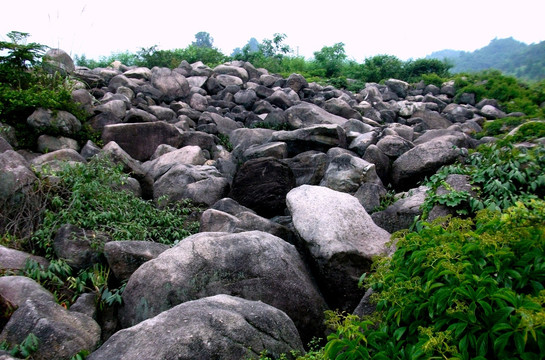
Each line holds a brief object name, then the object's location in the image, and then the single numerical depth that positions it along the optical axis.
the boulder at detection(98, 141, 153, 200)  8.39
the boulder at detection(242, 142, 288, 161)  8.95
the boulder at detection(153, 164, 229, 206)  7.90
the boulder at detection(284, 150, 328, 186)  8.60
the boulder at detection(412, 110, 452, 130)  14.60
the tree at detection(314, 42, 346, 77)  23.25
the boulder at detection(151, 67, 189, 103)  14.42
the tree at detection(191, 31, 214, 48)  53.63
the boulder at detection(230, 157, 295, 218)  7.77
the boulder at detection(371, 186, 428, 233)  6.45
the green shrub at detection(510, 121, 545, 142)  6.73
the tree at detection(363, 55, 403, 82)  21.88
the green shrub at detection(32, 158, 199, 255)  6.21
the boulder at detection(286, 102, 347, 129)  11.69
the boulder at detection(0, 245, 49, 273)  5.32
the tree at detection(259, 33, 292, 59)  26.06
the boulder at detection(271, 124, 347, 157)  9.42
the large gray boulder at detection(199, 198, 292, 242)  6.39
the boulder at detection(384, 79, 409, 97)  18.89
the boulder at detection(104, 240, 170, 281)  5.41
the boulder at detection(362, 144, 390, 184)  8.80
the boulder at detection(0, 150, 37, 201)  6.31
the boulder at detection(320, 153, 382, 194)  8.01
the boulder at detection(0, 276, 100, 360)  3.94
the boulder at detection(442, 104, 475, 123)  15.65
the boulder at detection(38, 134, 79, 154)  9.33
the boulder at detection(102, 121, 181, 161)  10.41
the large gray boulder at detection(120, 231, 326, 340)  4.79
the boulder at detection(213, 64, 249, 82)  17.45
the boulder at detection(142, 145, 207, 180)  9.15
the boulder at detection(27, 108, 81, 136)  9.38
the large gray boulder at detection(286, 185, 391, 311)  5.49
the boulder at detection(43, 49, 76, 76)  11.34
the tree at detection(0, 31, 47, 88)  10.09
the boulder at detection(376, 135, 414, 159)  9.23
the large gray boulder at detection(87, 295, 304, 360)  3.48
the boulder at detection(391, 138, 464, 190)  7.99
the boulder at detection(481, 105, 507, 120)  16.03
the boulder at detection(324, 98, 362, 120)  13.79
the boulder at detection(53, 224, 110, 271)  5.67
